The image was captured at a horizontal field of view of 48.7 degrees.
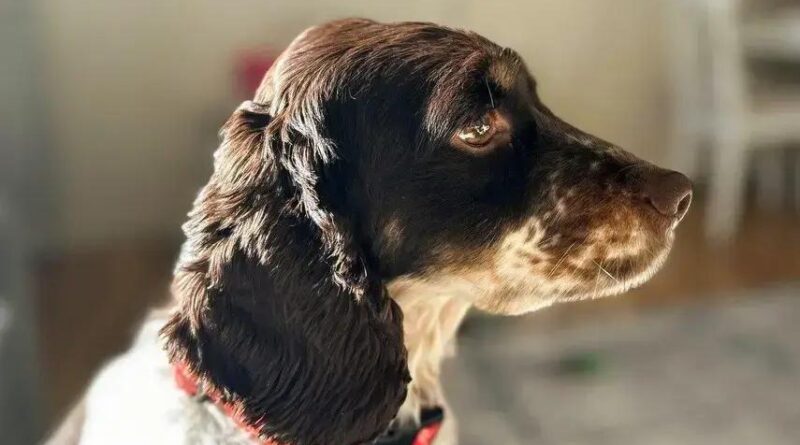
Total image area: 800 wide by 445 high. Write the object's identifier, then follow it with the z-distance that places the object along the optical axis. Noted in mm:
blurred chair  2986
